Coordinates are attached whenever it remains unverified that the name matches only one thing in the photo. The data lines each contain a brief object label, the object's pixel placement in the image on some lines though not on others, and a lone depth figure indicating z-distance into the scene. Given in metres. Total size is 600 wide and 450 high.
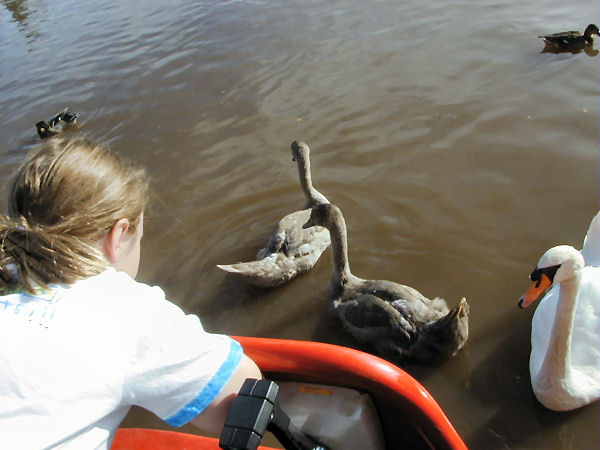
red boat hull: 2.11
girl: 1.50
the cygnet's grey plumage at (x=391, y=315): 3.52
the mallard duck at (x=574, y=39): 6.80
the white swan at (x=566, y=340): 3.05
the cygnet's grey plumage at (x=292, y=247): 4.52
